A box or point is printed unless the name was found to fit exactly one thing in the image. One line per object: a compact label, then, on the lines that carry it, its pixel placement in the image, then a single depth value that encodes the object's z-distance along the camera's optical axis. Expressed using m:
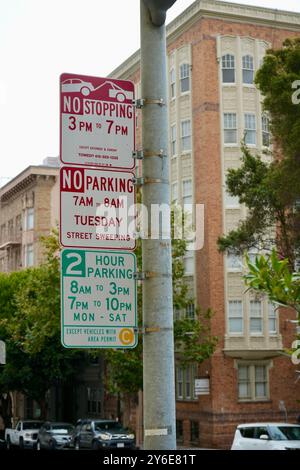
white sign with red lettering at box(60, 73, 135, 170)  5.12
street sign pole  4.91
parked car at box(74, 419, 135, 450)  35.50
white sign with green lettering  4.95
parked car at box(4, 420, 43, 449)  43.00
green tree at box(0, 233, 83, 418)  35.97
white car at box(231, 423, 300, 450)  23.03
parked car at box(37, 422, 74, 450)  39.78
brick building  39.25
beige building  61.00
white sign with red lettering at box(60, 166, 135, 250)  5.04
